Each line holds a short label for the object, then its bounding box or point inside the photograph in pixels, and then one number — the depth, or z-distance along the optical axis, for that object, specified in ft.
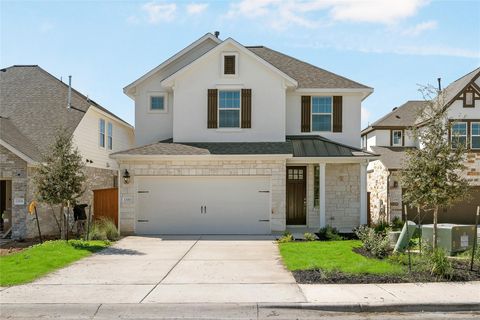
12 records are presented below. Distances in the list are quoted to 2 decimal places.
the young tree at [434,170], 35.27
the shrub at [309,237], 51.85
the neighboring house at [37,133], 54.34
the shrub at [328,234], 52.90
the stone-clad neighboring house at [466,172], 75.20
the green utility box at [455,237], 41.19
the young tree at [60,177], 46.57
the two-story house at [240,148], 57.77
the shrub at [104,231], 51.90
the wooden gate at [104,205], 62.28
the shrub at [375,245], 39.83
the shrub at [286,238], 50.62
